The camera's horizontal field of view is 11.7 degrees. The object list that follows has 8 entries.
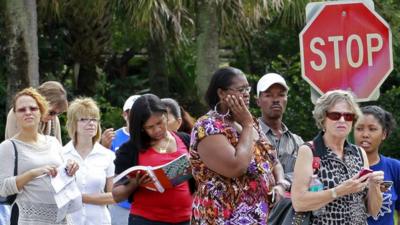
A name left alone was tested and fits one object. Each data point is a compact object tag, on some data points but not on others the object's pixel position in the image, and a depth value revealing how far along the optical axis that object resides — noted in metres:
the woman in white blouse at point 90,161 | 16.99
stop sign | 15.54
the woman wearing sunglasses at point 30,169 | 15.19
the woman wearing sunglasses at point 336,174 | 11.87
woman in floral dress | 12.08
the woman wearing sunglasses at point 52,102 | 17.18
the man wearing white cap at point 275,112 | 15.70
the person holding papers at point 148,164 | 13.76
